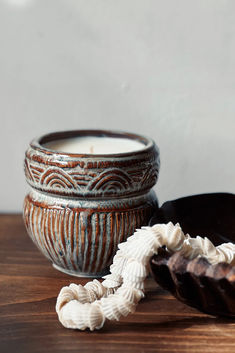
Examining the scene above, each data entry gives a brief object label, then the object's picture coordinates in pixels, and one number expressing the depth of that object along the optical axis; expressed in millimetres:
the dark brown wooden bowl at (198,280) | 377
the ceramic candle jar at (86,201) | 474
